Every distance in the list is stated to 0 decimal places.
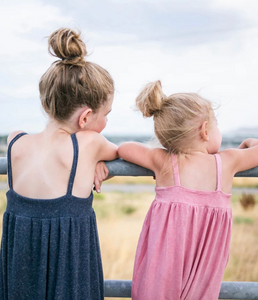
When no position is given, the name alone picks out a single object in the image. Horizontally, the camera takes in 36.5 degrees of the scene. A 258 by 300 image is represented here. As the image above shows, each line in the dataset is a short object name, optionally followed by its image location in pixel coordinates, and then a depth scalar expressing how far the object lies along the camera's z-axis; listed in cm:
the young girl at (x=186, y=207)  185
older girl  176
